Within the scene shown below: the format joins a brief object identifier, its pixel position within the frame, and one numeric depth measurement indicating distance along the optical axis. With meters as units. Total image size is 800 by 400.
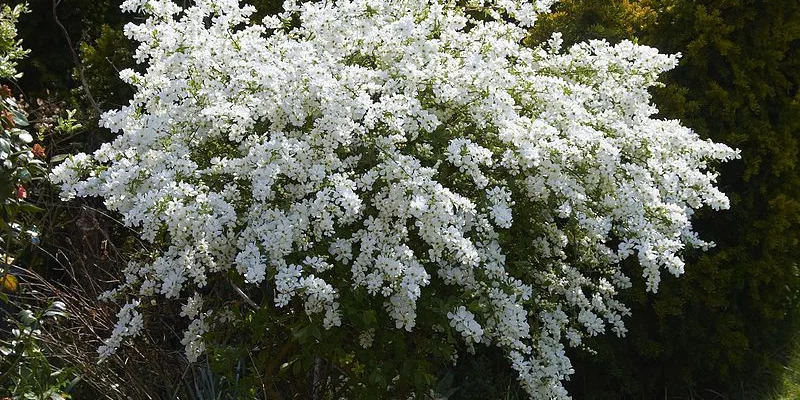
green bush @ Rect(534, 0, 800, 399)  4.49
